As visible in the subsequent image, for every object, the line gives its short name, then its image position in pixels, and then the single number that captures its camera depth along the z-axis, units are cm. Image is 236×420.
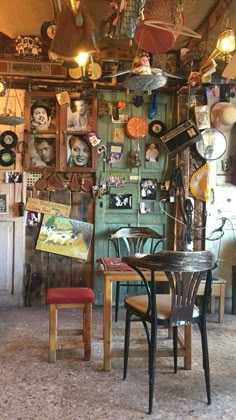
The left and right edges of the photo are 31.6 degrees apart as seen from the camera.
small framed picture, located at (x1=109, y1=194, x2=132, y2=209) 456
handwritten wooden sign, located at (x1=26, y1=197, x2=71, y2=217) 449
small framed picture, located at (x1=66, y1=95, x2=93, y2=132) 451
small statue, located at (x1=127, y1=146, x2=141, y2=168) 452
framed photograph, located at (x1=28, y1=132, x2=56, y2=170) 450
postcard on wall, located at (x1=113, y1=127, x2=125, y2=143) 455
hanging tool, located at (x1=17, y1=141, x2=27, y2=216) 446
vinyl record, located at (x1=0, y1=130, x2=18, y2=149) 447
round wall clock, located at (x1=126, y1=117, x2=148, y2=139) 452
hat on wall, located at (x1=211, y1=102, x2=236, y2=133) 432
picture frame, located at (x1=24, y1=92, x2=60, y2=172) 445
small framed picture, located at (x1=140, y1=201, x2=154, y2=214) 460
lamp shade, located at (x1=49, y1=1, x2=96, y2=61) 266
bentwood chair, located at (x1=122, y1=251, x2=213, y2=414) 236
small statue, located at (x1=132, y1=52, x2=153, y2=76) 296
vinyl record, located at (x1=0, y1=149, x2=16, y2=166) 446
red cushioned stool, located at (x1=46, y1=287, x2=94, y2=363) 296
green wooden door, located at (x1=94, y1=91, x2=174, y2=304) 454
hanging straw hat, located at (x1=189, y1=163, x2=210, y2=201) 445
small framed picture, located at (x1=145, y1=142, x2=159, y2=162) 457
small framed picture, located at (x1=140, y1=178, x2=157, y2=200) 459
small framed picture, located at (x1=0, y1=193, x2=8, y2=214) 448
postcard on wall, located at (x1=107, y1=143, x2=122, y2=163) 455
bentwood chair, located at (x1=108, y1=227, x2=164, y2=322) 436
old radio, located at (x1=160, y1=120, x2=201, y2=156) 433
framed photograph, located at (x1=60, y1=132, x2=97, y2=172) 450
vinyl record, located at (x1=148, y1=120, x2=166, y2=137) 457
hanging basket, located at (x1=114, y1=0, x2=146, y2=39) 243
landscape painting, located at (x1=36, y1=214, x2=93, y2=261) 452
